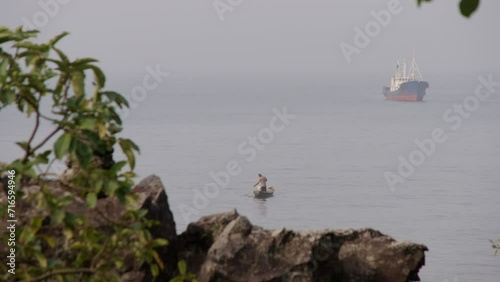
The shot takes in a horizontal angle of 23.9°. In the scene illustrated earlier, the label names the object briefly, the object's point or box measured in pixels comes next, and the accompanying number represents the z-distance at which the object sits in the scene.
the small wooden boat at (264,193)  100.32
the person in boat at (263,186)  99.28
